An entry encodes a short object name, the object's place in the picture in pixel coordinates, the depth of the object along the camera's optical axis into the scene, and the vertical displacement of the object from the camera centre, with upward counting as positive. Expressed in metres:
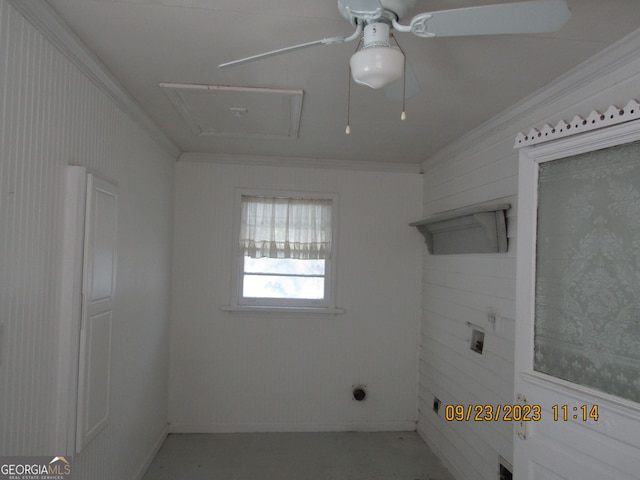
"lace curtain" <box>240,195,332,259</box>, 4.11 +0.21
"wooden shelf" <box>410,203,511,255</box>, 2.74 +0.18
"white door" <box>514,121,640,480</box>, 1.67 -0.20
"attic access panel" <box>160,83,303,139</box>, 2.48 +0.87
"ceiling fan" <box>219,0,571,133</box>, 1.26 +0.68
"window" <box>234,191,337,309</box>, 4.12 +0.01
